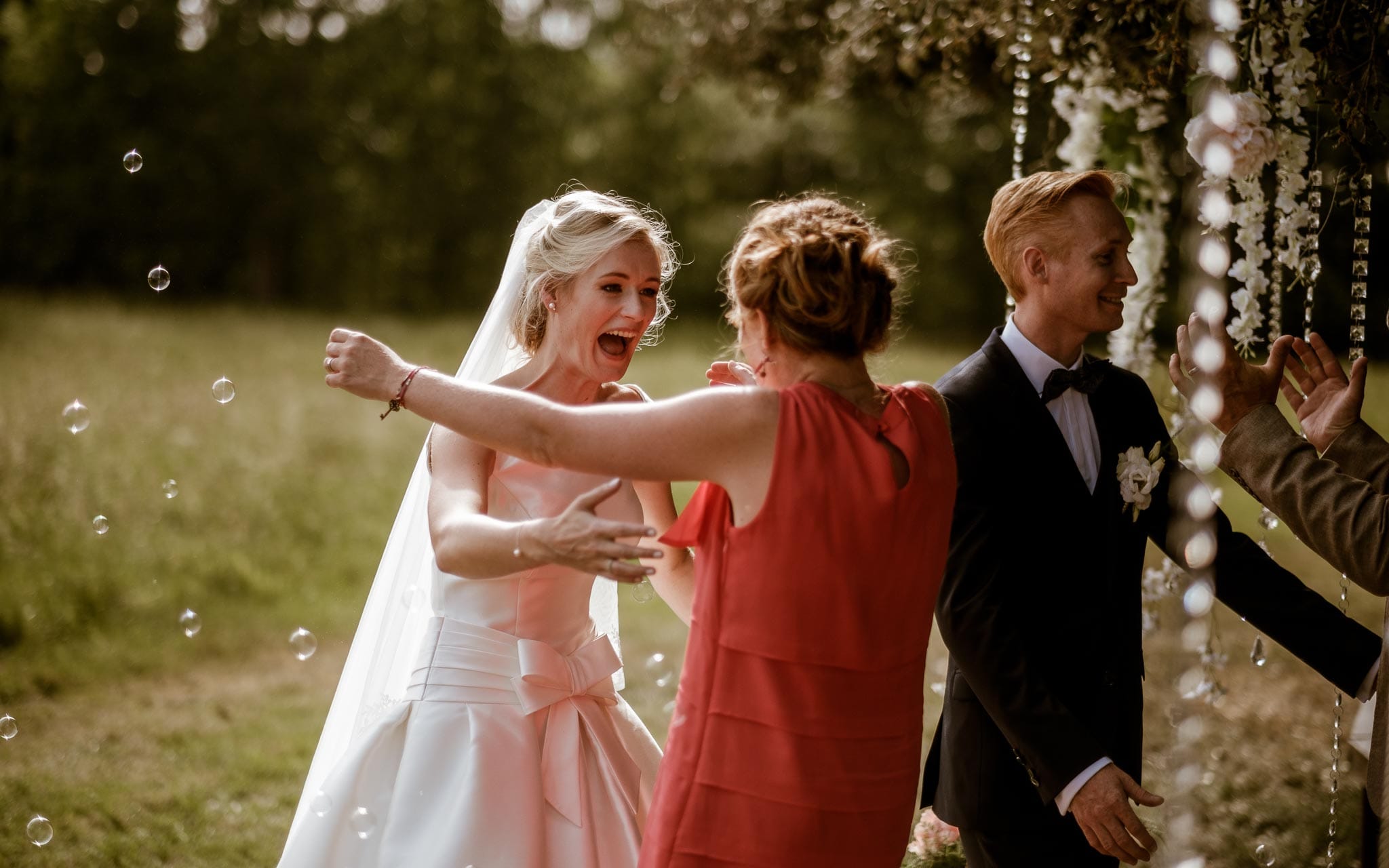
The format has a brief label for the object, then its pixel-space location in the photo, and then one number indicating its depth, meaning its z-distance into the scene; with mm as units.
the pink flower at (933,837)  3988
